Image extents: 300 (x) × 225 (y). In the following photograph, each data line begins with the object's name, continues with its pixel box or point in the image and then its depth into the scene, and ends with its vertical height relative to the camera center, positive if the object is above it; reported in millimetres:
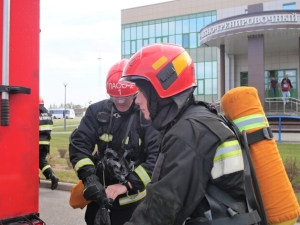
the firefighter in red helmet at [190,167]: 1442 -218
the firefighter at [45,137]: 6668 -418
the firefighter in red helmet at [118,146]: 2803 -257
